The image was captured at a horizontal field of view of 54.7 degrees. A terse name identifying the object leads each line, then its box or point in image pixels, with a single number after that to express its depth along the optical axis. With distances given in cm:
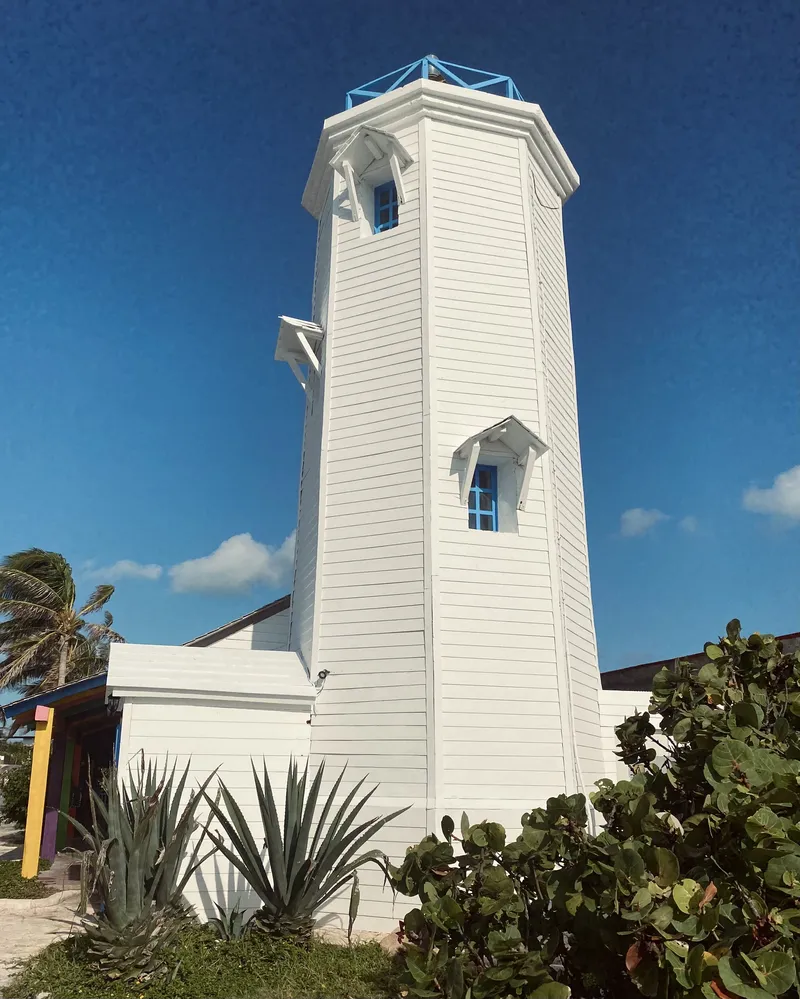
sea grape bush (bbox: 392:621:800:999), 304
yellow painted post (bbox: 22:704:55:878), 1037
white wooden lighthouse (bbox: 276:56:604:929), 859
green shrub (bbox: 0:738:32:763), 2308
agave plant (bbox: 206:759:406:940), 674
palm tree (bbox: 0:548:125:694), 2386
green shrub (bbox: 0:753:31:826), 1590
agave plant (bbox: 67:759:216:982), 597
